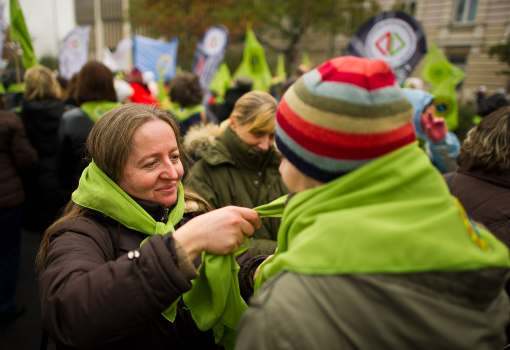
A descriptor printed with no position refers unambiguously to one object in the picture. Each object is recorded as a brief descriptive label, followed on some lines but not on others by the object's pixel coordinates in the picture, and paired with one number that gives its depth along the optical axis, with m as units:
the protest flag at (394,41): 4.37
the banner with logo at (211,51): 8.13
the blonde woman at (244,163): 2.46
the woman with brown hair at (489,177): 1.90
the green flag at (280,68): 11.71
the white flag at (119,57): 13.10
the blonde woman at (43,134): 3.72
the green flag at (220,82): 8.92
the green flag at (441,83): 4.91
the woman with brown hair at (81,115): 3.20
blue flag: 9.97
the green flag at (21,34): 4.48
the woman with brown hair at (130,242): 0.97
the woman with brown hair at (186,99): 4.66
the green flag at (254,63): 7.83
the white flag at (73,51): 7.73
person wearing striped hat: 0.77
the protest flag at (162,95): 7.88
